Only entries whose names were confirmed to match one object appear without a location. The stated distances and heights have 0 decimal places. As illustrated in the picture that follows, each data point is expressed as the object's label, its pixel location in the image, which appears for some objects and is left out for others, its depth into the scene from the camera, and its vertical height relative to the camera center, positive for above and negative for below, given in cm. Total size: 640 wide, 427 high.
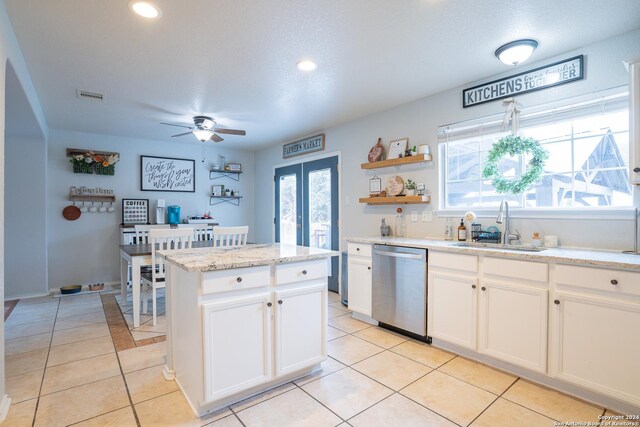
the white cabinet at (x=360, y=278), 339 -72
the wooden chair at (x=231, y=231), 340 -21
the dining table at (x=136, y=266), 330 -56
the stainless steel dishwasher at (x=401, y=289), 289 -73
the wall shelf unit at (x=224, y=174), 598 +71
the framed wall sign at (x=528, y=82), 249 +109
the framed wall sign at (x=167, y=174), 532 +64
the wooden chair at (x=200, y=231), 533 -32
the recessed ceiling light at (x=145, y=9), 190 +122
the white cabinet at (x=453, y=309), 255 -80
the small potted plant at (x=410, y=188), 352 +25
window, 238 +45
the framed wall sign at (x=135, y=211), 510 +1
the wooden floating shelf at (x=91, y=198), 477 +21
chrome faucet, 275 -10
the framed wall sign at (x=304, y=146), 483 +103
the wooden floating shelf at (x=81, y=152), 473 +89
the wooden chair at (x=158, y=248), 322 -39
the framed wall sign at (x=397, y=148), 364 +72
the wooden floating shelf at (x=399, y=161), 336 +55
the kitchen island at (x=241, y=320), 184 -68
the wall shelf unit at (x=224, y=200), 600 +22
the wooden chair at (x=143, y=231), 456 -27
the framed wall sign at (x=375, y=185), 397 +33
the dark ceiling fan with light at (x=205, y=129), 391 +102
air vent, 325 +119
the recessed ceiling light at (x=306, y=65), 266 +122
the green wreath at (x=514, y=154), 253 +40
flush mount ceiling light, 234 +118
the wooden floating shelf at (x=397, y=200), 338 +13
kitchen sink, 252 -29
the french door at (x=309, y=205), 468 +10
